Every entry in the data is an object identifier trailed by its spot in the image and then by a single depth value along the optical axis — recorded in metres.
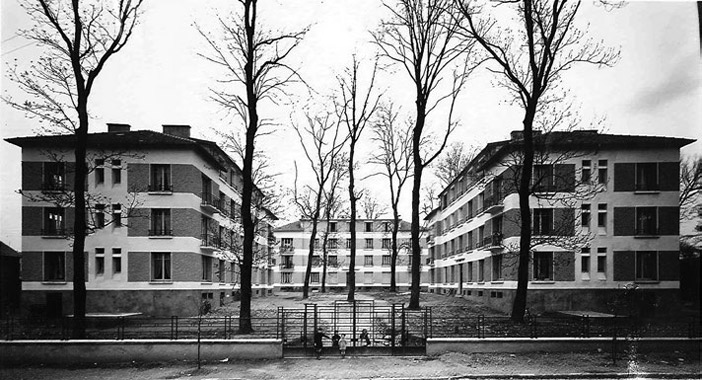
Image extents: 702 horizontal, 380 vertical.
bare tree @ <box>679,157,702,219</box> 14.65
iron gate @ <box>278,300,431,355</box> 13.34
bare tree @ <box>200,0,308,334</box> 15.61
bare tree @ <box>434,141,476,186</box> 47.41
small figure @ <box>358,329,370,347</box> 13.35
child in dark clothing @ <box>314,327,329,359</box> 13.07
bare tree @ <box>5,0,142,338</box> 14.57
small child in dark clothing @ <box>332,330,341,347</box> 13.48
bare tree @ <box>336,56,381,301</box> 28.30
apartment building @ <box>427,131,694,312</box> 23.06
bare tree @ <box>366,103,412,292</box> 32.34
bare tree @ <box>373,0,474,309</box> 21.05
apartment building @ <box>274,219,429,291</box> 63.84
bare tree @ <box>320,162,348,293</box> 36.12
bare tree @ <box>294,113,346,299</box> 33.94
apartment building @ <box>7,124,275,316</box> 24.23
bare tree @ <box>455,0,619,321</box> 16.58
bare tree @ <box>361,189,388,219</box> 58.19
